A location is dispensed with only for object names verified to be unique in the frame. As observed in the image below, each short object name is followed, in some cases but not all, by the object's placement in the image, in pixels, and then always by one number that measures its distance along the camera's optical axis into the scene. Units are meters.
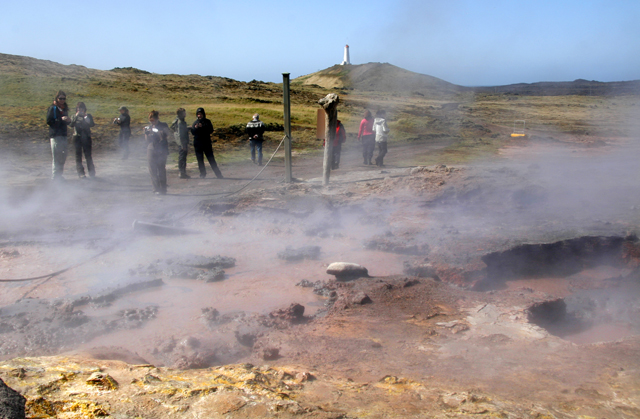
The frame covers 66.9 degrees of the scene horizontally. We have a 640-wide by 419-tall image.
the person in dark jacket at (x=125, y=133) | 13.53
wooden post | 9.90
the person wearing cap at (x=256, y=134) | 12.71
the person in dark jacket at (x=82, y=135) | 10.12
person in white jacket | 12.70
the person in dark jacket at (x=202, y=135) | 10.69
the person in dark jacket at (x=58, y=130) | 9.31
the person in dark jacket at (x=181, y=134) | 10.60
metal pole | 9.46
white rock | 5.50
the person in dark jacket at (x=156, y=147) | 8.84
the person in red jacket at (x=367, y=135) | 12.80
